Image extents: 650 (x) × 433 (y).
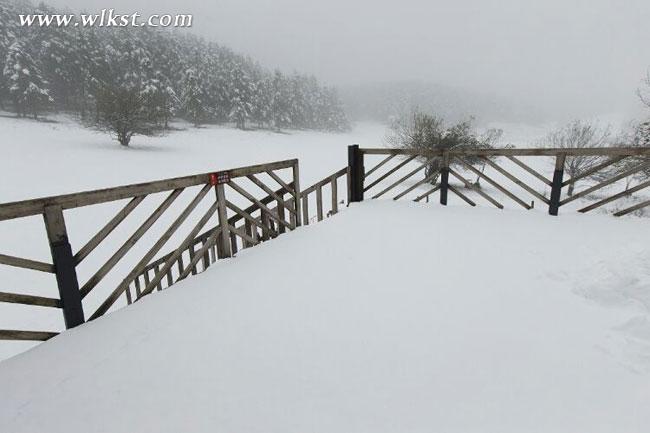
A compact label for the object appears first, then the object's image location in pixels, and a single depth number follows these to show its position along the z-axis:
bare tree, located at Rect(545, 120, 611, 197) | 21.36
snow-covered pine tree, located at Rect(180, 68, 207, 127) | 47.38
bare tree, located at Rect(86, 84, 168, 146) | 25.41
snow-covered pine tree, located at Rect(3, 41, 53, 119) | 36.16
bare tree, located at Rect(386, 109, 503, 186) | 23.11
